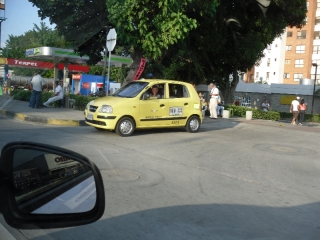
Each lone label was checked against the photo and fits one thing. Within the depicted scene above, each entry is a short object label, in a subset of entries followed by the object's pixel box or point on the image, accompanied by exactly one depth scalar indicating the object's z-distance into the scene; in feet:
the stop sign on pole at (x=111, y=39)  48.53
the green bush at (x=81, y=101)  59.00
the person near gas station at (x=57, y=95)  61.00
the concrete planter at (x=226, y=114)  71.51
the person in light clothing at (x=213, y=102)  65.36
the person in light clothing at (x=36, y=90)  57.52
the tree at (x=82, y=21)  23.25
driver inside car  41.32
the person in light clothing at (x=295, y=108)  75.93
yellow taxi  38.50
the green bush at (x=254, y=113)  83.30
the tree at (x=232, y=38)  77.20
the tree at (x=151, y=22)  50.85
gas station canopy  48.96
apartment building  220.43
